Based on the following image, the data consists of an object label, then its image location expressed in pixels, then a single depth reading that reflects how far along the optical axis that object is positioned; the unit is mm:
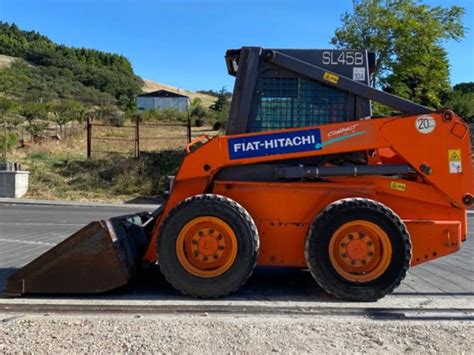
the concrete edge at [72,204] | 19484
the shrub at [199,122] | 41444
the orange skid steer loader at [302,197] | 5602
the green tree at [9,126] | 24625
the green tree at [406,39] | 21797
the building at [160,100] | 86000
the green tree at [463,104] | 41781
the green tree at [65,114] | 35556
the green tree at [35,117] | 30977
